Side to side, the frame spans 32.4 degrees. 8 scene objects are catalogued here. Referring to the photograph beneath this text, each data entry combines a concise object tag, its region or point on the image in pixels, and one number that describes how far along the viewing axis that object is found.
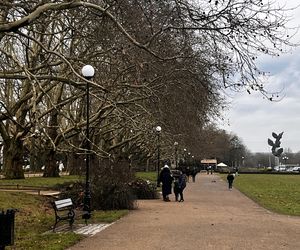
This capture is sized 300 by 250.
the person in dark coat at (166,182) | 27.08
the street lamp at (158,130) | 33.47
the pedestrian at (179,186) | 27.56
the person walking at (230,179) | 43.47
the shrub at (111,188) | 20.64
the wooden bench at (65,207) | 13.99
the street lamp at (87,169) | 16.96
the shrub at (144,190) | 27.67
